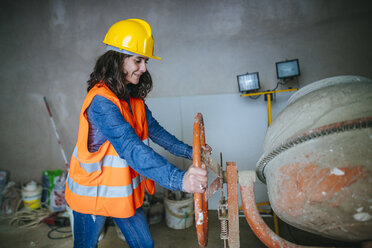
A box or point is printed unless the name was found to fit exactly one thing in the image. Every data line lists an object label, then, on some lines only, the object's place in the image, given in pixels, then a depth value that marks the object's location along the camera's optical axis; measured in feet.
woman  3.92
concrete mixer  2.71
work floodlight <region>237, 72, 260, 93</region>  8.03
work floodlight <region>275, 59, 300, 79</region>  7.84
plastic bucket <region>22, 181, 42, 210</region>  10.40
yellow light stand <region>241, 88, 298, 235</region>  7.58
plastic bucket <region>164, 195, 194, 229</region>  8.54
